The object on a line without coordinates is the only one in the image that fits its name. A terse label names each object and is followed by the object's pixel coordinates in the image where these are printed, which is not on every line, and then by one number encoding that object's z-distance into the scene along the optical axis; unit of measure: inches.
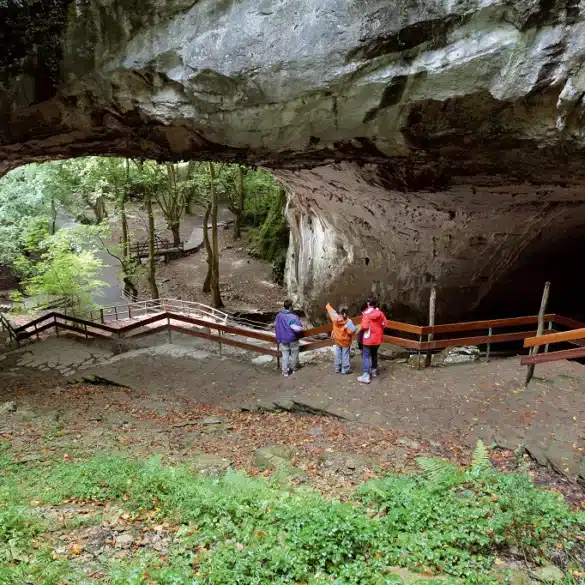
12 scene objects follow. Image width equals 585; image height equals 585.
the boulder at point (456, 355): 456.8
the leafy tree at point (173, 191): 846.5
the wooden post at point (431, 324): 348.2
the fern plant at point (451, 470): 179.0
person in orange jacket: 329.7
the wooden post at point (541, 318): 292.0
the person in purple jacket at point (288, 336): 351.6
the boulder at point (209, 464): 223.8
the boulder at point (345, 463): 215.8
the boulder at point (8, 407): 313.1
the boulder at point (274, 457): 225.6
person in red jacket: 315.9
